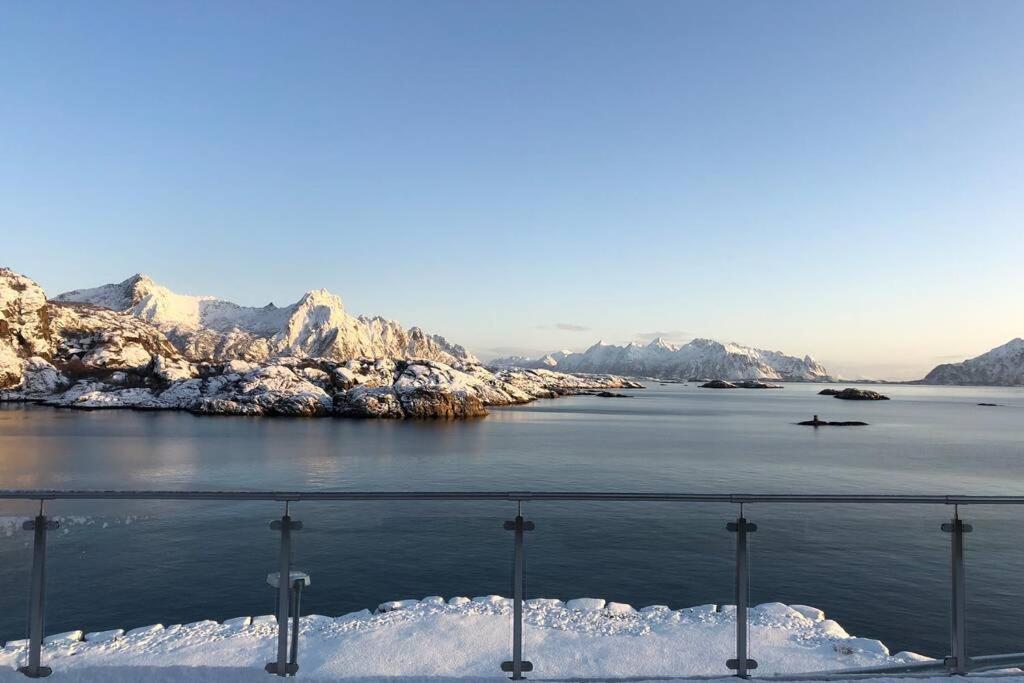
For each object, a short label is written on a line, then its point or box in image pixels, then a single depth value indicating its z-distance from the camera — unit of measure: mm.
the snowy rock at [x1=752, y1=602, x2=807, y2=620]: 6125
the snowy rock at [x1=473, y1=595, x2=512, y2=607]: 6133
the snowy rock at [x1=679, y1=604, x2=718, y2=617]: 8562
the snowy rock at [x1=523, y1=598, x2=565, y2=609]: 7126
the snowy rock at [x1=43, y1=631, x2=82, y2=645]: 5336
